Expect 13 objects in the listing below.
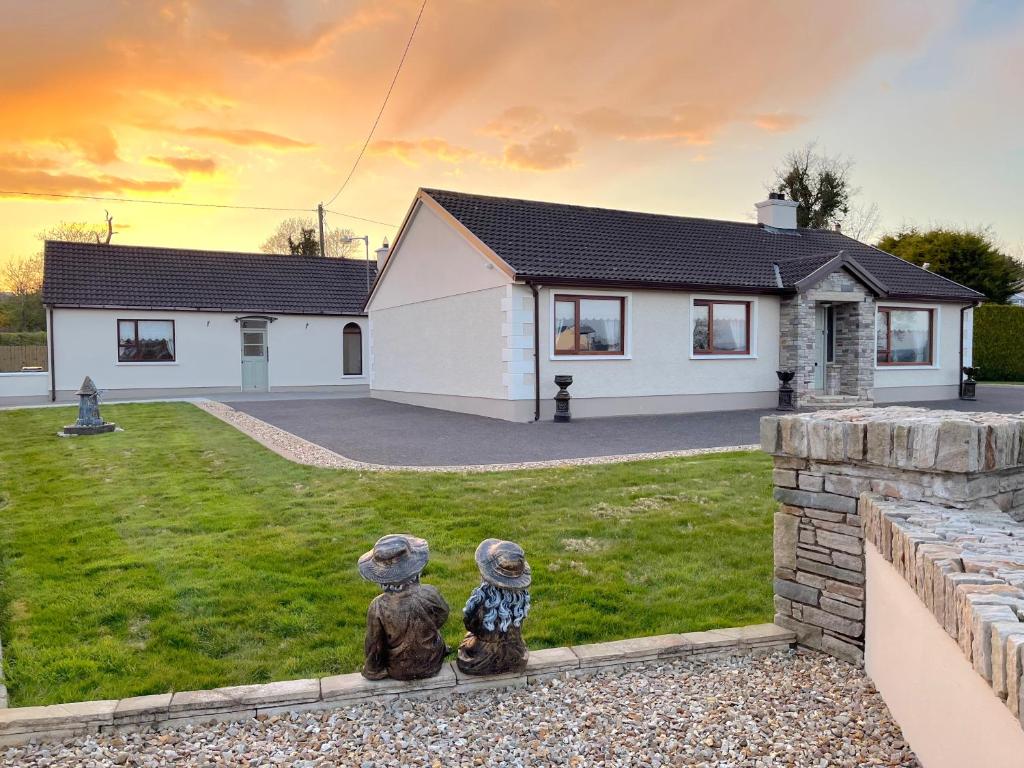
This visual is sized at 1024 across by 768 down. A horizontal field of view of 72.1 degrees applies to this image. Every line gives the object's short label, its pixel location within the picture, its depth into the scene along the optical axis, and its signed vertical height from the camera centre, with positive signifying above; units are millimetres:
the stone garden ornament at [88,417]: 12672 -925
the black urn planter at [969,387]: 20438 -760
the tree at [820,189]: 41750 +10324
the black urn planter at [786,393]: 17047 -758
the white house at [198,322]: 21734 +1467
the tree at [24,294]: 38438 +4243
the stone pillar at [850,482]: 3203 -601
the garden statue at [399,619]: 3291 -1196
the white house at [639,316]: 15211 +1156
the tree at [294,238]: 52062 +9481
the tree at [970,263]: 30859 +4344
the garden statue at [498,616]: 3354 -1213
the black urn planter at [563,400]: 14750 -769
